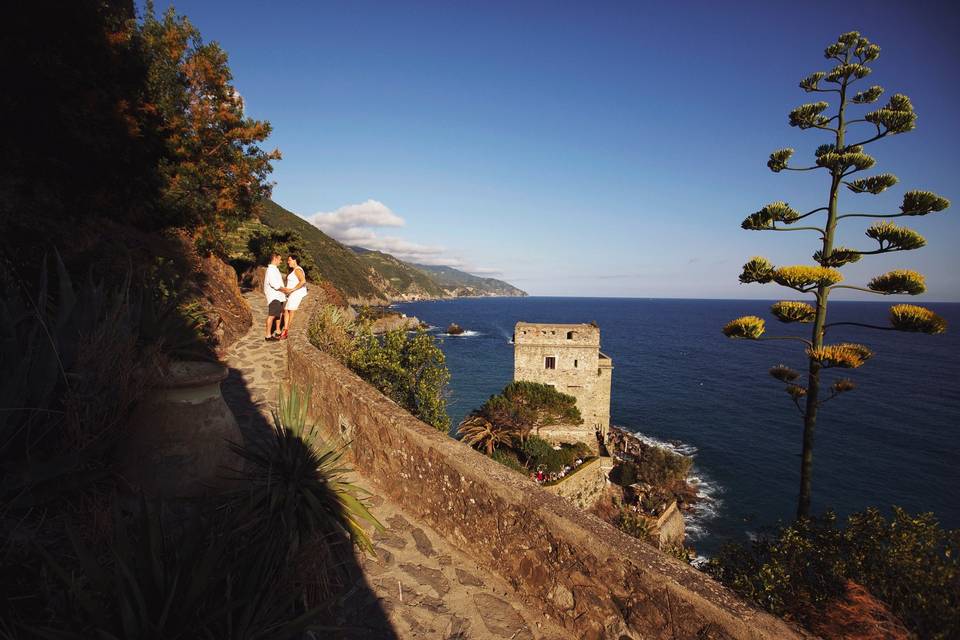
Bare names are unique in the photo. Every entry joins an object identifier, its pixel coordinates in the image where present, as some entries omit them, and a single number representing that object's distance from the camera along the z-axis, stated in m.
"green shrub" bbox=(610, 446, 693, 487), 28.05
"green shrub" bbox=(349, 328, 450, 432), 10.06
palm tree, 24.31
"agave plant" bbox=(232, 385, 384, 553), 3.17
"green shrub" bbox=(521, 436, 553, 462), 25.06
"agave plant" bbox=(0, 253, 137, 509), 2.40
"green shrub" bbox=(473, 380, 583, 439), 26.25
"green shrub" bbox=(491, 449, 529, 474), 22.22
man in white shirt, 8.83
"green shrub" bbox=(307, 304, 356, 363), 9.10
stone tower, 28.81
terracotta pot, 3.27
